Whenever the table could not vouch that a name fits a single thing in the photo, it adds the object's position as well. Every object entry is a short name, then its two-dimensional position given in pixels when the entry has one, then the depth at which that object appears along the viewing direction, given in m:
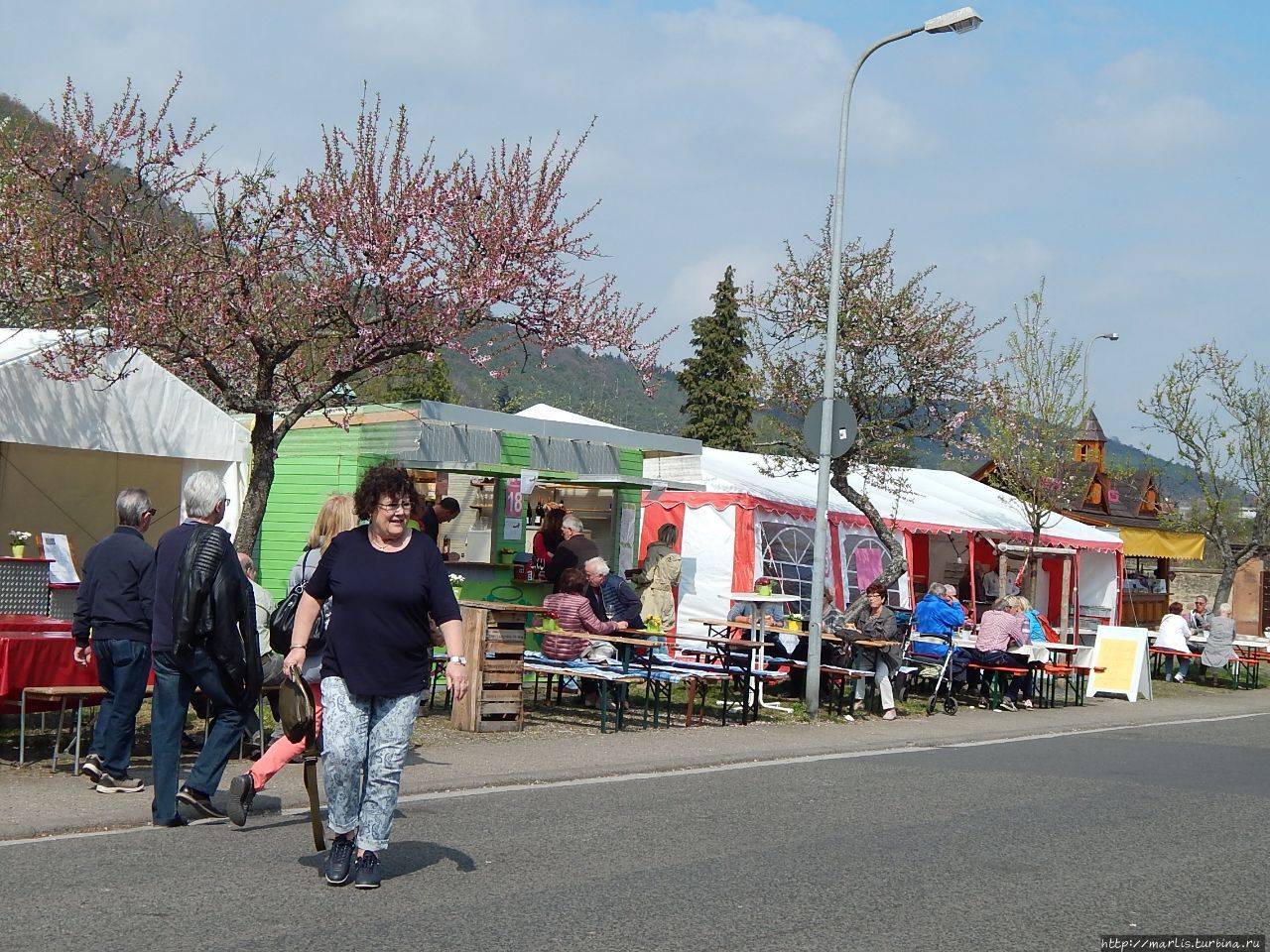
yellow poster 21.23
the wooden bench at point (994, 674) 17.80
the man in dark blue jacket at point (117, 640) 8.39
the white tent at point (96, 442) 13.59
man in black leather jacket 7.61
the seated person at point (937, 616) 18.11
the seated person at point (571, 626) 13.53
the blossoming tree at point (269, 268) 13.23
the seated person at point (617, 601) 14.36
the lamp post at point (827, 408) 14.84
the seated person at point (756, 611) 18.34
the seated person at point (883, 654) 15.94
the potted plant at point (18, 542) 14.47
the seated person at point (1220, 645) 24.83
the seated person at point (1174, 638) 26.06
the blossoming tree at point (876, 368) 22.22
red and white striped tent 21.08
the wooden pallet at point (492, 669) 12.06
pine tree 60.16
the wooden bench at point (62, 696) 8.82
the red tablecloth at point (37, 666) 8.91
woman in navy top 6.25
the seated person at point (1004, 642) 17.98
